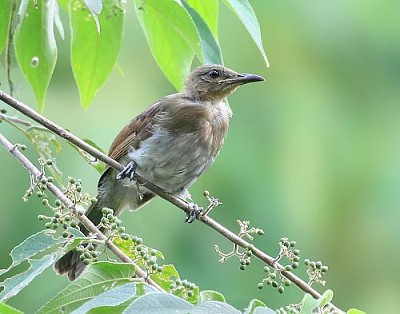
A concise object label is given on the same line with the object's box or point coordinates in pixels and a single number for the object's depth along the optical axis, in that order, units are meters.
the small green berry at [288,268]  5.73
